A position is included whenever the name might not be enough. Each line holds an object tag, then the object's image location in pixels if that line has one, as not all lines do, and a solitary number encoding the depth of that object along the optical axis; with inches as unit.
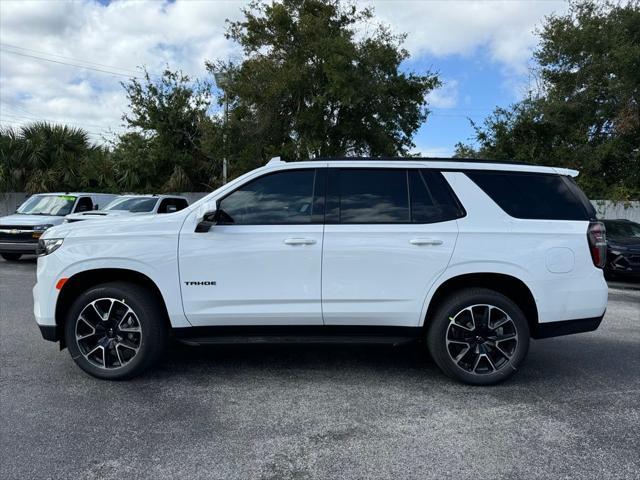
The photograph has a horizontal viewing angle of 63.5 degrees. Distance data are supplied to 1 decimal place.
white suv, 169.3
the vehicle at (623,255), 433.4
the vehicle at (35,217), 477.4
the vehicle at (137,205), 497.0
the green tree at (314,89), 712.4
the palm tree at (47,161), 844.0
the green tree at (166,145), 939.3
